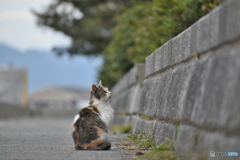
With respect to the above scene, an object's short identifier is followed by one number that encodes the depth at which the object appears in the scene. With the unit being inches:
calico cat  453.7
